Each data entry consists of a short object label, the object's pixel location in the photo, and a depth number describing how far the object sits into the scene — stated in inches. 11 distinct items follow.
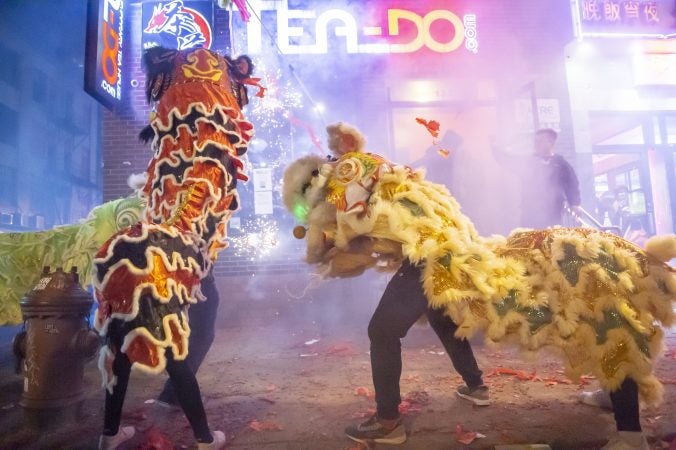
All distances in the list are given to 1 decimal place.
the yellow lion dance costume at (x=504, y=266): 85.8
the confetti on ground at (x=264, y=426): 108.5
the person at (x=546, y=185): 219.3
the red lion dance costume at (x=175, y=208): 80.6
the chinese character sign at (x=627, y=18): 336.8
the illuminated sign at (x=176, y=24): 276.7
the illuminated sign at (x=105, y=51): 245.5
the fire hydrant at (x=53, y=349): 111.3
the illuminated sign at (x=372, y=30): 305.6
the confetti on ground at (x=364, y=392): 131.7
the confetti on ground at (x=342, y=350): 188.4
